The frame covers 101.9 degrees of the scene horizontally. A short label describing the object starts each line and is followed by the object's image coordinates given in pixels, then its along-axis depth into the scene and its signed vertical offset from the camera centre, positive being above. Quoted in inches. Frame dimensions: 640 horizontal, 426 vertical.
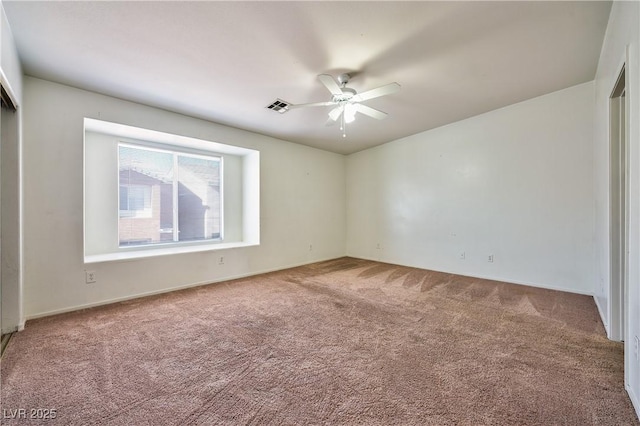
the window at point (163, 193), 141.7 +12.8
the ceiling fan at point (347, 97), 97.8 +47.2
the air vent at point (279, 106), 132.5 +56.5
